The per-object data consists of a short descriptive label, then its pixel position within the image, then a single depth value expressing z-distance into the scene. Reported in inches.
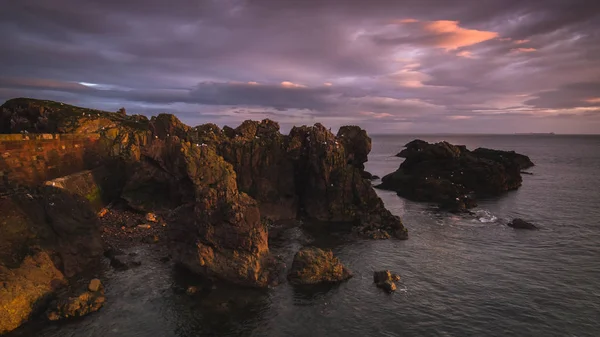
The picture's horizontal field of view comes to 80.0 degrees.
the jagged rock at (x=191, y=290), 1455.8
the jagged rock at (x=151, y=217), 2330.8
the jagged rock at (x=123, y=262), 1668.3
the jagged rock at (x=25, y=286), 1171.9
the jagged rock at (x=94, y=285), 1400.1
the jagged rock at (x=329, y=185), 2677.2
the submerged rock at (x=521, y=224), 2517.2
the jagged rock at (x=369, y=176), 4967.0
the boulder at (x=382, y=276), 1600.6
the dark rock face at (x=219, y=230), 1544.0
